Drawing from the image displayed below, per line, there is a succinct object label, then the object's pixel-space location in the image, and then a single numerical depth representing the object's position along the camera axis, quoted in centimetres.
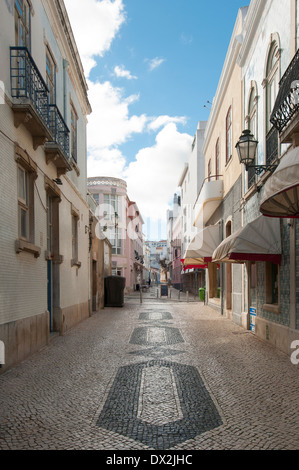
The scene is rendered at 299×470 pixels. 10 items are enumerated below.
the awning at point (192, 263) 2178
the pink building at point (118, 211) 4344
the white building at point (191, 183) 3288
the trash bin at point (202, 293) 2524
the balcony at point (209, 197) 1722
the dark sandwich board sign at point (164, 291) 3155
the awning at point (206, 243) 1808
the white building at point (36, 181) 698
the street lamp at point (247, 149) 1007
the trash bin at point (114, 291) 2166
